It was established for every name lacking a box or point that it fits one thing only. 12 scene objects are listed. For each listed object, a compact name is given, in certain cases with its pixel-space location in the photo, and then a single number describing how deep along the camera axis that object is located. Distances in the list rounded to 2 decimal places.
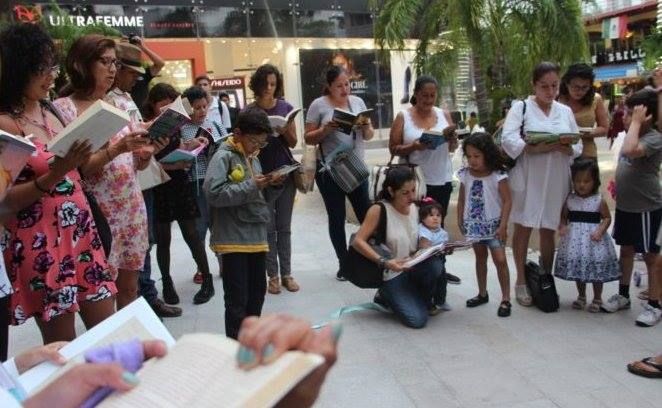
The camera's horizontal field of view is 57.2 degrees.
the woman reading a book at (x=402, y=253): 4.09
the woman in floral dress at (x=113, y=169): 2.85
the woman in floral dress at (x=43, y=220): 2.25
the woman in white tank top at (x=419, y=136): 4.82
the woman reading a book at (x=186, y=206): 4.55
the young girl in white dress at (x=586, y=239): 4.10
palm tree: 7.92
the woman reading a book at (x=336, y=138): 4.91
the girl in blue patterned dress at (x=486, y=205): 4.23
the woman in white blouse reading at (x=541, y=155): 4.16
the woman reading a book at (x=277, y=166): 4.66
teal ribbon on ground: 4.36
